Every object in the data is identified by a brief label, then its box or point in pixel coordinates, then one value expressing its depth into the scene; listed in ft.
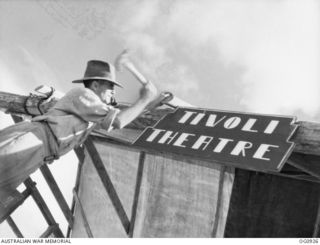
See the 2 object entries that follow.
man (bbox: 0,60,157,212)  10.50
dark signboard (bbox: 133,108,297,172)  9.88
